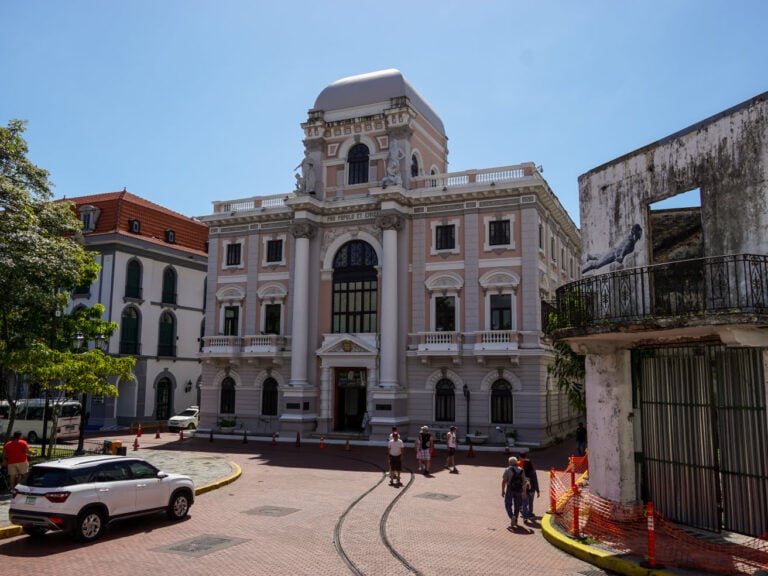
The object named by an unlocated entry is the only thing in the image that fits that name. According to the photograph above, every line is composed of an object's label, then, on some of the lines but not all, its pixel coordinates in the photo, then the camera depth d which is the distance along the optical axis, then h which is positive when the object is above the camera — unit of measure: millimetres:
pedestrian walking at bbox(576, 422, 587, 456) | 25234 -2277
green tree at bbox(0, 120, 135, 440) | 19406 +3080
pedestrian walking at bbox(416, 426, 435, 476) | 22078 -2298
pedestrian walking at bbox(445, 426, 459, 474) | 23125 -2398
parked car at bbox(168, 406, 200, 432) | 39531 -2660
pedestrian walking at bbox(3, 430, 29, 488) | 16672 -2107
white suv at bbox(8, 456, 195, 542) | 12031 -2281
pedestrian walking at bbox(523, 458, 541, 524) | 14641 -2779
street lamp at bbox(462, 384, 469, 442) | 32031 -577
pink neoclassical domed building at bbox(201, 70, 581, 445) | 32094 +4901
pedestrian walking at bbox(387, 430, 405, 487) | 19828 -2440
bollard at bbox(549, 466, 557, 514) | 14789 -2748
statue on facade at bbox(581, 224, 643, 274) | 14023 +2827
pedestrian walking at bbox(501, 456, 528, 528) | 14406 -2366
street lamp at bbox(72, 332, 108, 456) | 23125 +1086
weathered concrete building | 11453 +1002
